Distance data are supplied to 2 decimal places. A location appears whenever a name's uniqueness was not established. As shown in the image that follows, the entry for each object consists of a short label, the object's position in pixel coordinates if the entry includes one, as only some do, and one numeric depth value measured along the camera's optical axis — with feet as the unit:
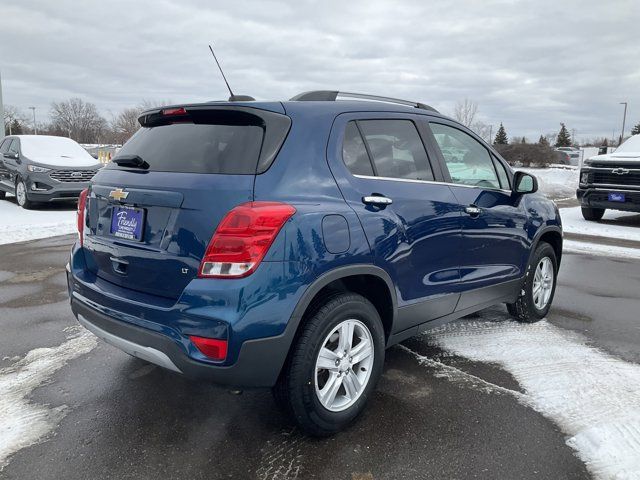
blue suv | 8.02
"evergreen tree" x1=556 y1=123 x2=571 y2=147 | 257.55
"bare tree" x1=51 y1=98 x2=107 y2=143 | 264.11
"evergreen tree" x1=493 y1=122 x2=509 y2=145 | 248.28
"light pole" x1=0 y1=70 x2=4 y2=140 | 64.20
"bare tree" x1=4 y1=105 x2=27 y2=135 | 238.56
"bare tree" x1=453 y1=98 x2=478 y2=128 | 154.10
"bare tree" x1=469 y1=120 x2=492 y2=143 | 167.73
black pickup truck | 35.60
